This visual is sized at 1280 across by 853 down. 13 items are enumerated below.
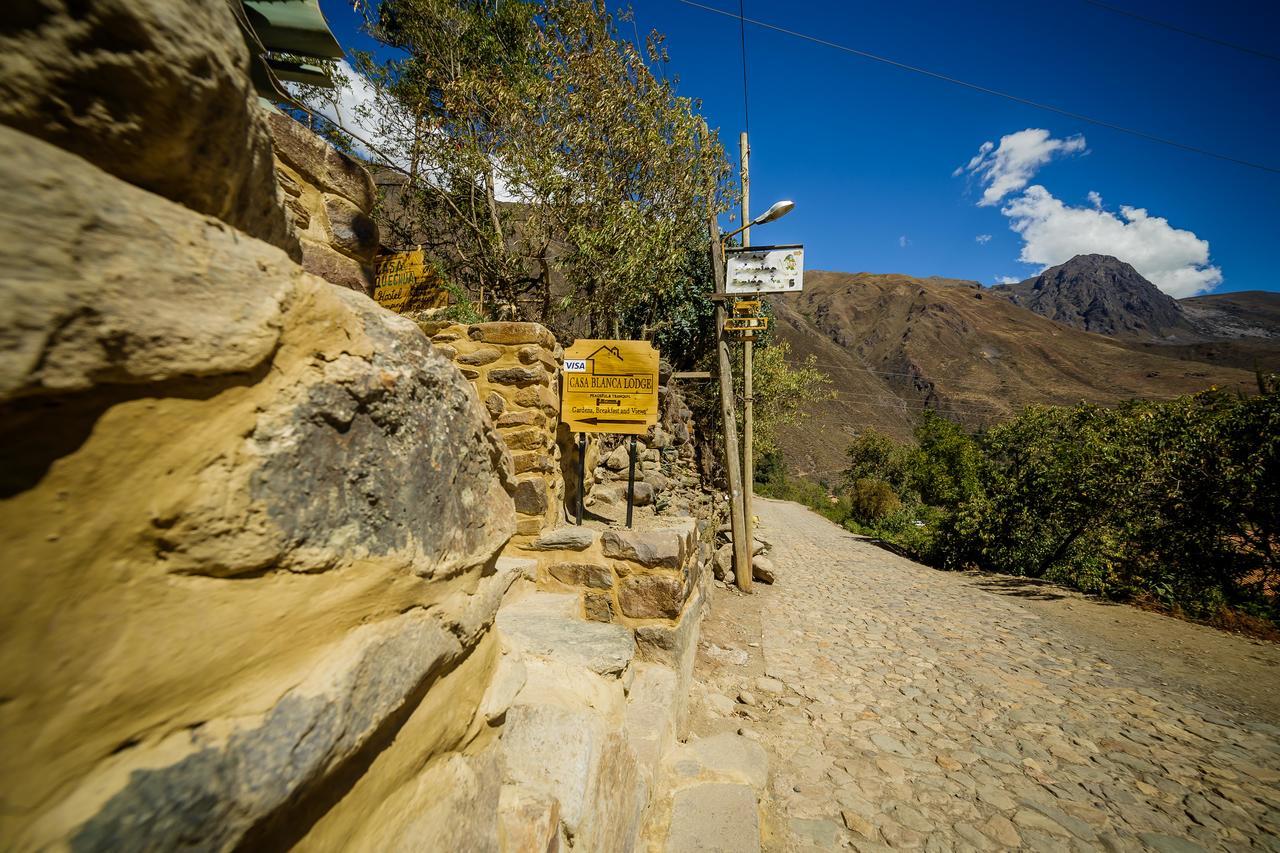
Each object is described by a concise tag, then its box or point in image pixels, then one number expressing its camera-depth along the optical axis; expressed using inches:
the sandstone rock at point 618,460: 225.3
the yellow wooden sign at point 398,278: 201.5
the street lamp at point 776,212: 213.2
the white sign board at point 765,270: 239.9
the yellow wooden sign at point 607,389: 144.4
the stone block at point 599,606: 110.0
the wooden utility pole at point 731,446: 249.9
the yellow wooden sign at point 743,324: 243.7
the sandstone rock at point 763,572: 268.4
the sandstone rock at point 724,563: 266.2
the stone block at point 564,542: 108.8
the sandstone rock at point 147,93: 17.8
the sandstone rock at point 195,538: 16.5
